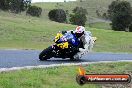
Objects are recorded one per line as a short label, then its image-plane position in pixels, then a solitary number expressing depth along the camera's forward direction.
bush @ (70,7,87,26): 121.31
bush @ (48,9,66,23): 119.16
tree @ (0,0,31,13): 102.32
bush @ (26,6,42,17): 125.50
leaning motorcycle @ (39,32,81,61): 17.44
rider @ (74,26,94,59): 17.80
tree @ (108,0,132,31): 98.88
